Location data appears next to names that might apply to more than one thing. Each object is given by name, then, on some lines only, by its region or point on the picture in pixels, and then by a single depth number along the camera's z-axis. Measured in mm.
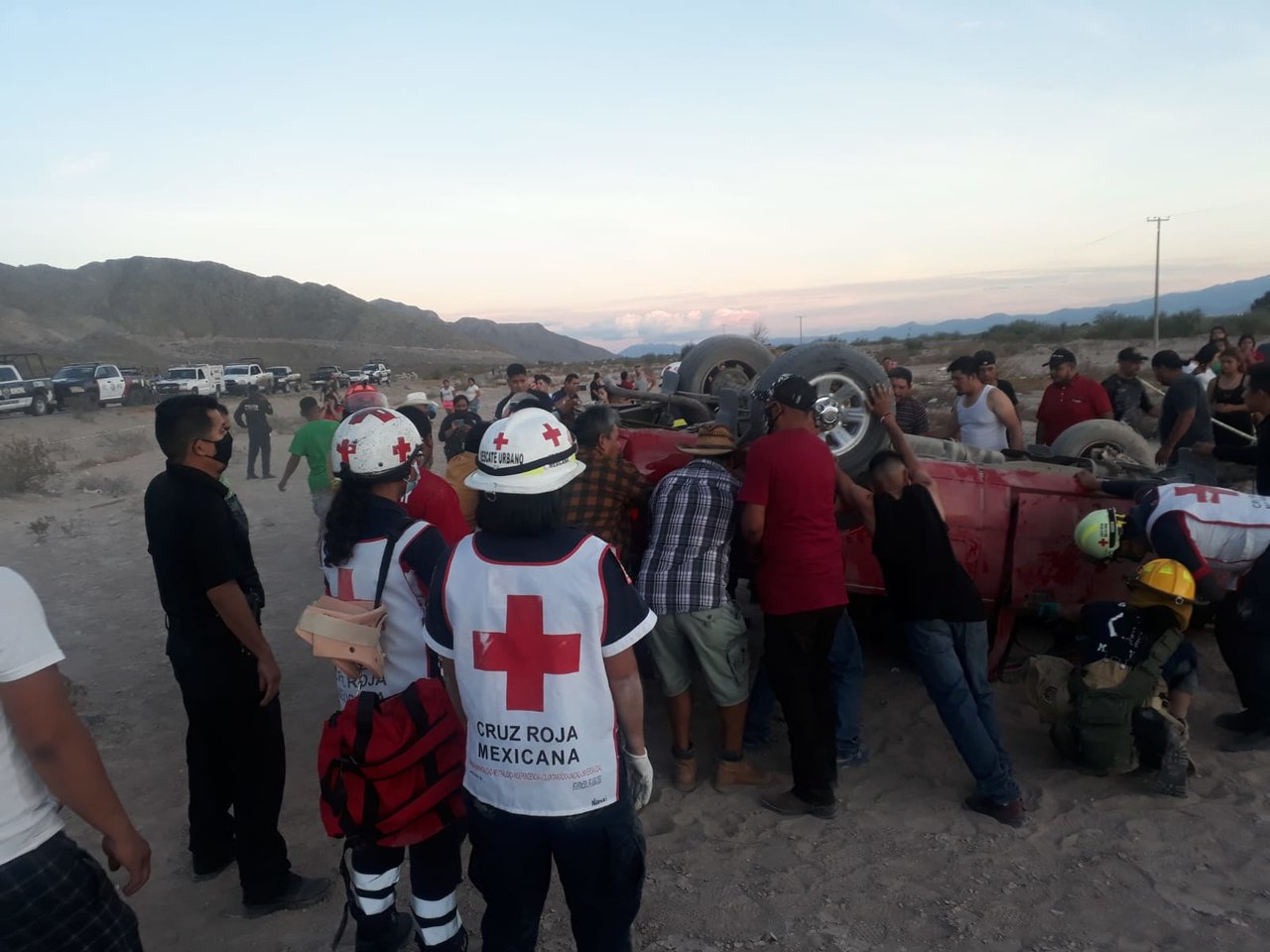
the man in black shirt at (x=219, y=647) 3107
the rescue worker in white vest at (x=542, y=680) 2117
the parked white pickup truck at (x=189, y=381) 30688
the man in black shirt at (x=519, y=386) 7900
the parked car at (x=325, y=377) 41172
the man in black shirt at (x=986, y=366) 6938
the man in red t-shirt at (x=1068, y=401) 7262
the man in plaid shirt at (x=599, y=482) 4246
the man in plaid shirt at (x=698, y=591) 4020
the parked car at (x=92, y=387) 26422
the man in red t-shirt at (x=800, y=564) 3785
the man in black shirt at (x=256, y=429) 15094
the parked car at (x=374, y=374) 44588
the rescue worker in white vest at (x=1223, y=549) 4098
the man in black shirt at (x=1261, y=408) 4902
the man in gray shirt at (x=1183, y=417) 6902
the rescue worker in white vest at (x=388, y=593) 2682
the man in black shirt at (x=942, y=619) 3834
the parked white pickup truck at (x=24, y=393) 23984
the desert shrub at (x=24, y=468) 13773
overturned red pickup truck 4699
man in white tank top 6652
